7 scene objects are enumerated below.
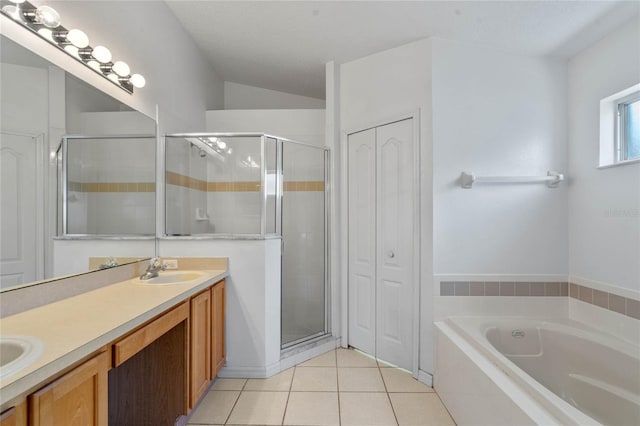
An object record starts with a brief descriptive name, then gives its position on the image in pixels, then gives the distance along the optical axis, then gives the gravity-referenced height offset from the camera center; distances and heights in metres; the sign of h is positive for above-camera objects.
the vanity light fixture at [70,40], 1.27 +0.84
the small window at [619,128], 1.90 +0.54
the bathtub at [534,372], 1.26 -0.85
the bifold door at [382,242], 2.40 -0.25
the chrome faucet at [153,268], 1.95 -0.38
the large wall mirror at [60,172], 1.17 +0.19
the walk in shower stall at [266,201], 2.48 +0.10
